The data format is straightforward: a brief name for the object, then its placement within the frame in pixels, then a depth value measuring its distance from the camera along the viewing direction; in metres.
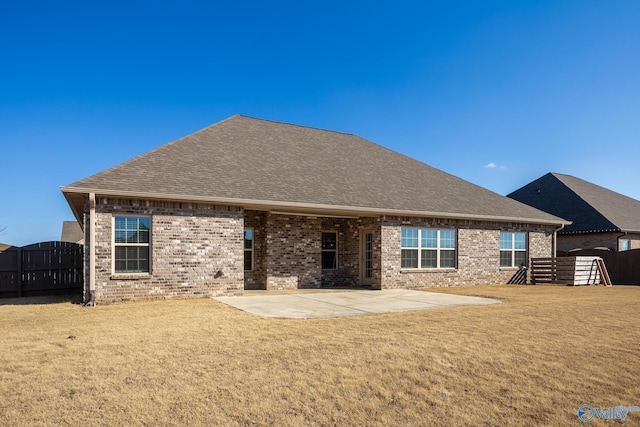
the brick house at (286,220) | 11.84
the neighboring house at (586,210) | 24.64
